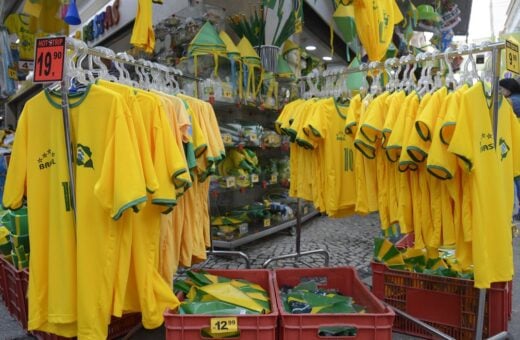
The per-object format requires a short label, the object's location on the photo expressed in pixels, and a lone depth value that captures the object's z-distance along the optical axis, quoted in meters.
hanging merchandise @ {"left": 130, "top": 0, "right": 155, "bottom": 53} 3.04
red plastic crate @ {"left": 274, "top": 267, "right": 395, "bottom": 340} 1.88
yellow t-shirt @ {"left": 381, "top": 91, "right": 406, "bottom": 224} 2.25
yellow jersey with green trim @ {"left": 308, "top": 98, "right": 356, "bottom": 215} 2.77
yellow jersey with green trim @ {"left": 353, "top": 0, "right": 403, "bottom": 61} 3.18
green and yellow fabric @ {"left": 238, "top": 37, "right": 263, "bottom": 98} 4.25
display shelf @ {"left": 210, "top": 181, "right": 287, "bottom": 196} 4.20
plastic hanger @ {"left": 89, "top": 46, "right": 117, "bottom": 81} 2.10
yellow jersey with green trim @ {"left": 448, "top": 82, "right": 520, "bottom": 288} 1.93
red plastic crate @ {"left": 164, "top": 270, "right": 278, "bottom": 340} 1.87
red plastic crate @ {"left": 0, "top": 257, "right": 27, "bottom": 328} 2.52
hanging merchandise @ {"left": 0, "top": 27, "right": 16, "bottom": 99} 5.39
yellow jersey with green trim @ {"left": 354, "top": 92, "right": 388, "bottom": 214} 2.36
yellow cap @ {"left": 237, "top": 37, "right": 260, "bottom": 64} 4.25
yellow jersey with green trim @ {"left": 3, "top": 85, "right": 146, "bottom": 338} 1.66
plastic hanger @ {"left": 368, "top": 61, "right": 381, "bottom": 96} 2.62
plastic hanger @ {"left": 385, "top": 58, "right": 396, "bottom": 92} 2.53
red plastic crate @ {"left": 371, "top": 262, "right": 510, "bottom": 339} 2.35
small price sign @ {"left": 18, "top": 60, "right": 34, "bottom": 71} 6.05
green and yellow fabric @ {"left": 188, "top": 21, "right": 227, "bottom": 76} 3.83
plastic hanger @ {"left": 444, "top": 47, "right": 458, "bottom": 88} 2.21
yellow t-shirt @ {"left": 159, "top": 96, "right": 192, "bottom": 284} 2.07
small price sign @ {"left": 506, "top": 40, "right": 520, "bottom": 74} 1.99
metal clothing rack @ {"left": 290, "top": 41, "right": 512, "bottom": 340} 2.02
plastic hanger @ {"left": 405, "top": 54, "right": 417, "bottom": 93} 2.42
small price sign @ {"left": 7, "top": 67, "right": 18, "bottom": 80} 5.47
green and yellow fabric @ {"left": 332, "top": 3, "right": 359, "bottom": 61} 4.20
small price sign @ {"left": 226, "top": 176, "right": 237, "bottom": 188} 4.14
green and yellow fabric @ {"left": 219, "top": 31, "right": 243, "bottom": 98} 4.06
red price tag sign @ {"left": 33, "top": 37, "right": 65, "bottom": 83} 1.75
